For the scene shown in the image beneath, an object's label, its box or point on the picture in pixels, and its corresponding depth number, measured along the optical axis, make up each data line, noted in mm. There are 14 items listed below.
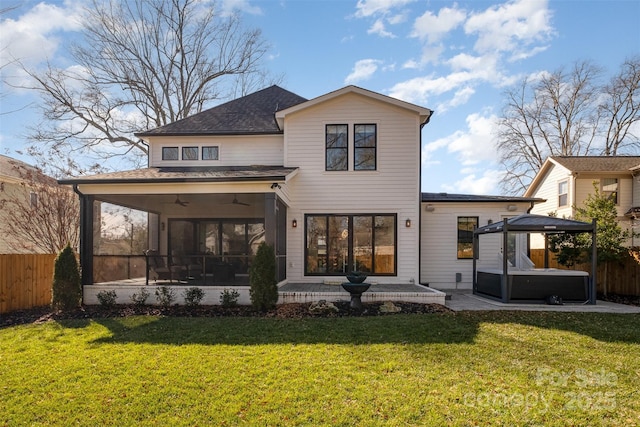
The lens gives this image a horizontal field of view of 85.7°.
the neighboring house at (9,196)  12422
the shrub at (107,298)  8898
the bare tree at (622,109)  23562
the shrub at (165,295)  8937
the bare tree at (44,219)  11943
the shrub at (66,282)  8383
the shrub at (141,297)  9000
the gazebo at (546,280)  9578
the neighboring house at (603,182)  16953
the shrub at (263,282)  8164
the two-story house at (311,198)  9469
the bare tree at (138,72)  18406
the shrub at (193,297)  8906
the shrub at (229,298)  8789
